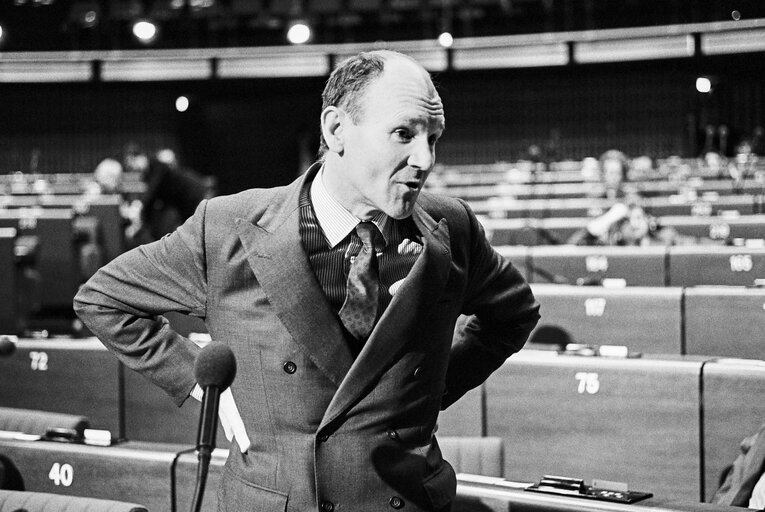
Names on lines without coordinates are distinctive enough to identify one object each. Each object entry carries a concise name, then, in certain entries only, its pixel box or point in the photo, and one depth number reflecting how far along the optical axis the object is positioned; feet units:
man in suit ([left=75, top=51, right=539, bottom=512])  4.58
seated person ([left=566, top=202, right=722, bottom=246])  21.25
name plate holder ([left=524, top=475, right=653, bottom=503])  6.36
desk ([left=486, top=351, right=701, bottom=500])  9.84
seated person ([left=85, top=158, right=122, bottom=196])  33.47
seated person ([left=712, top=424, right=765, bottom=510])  7.42
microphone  3.86
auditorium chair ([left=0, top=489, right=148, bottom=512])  6.14
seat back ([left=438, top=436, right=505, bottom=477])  8.62
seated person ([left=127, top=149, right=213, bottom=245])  24.49
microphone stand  3.85
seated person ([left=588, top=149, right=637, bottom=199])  26.22
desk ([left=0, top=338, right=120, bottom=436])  12.40
